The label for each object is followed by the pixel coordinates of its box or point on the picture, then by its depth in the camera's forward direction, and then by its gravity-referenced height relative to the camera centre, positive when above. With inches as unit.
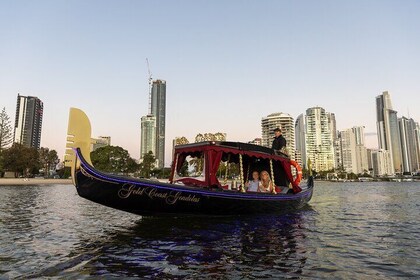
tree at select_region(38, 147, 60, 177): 3882.9 +302.0
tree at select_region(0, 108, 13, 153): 2928.2 +472.4
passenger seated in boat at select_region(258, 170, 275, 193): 595.2 -9.1
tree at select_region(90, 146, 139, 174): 3631.9 +253.1
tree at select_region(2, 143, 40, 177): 2869.1 +212.1
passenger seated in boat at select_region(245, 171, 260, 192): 593.6 -9.0
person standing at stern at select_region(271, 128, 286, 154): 663.1 +83.6
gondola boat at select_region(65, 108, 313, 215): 406.3 -9.9
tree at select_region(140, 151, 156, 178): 4116.6 +209.1
